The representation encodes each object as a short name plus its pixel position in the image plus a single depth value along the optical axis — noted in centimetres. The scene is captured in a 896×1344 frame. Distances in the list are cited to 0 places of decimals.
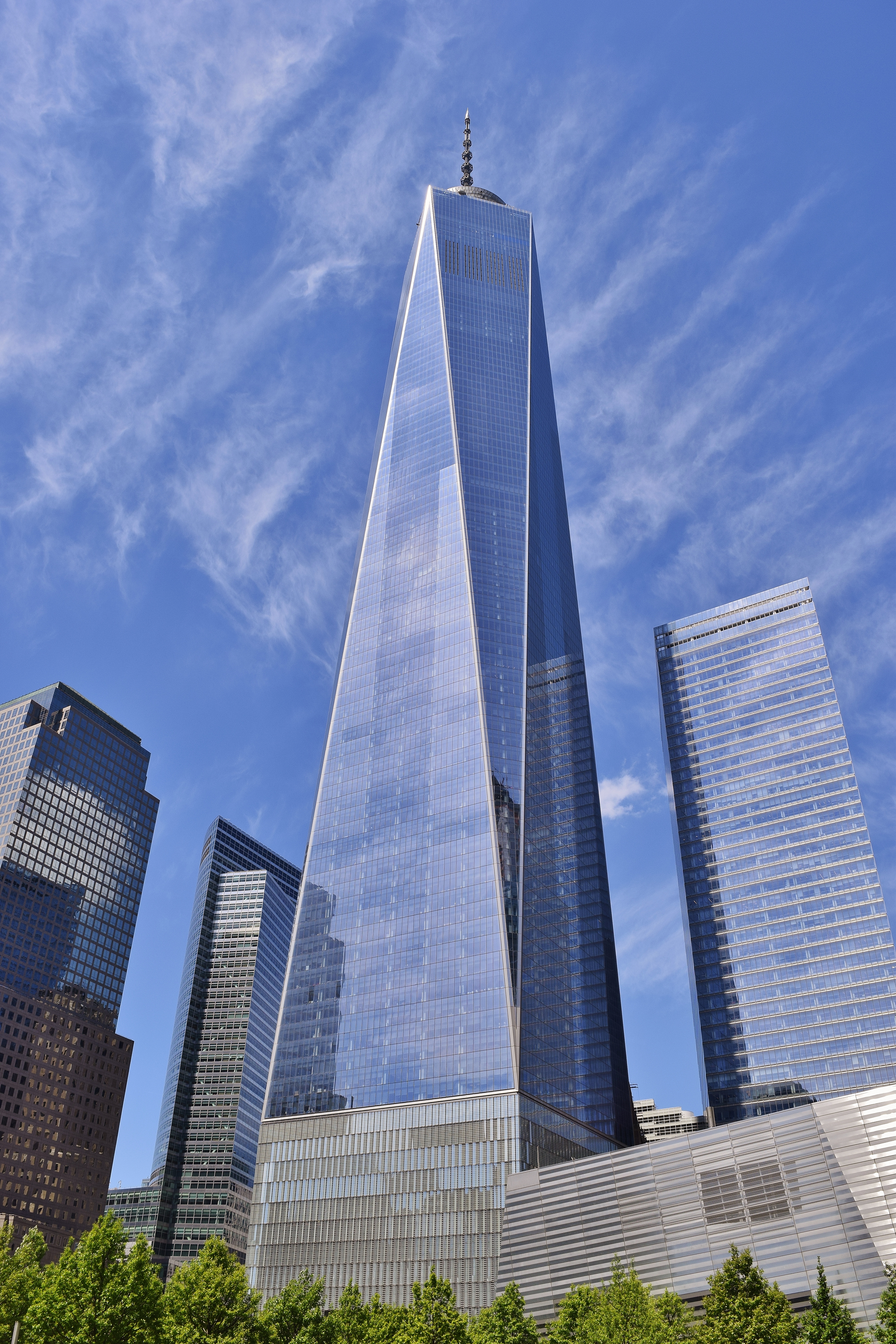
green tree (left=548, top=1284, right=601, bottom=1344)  6994
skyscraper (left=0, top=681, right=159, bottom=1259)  19075
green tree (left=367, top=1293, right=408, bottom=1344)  6900
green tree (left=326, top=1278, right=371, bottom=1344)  7062
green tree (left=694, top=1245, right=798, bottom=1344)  5794
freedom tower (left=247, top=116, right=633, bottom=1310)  13438
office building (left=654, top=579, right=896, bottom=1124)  16375
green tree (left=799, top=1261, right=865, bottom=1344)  5669
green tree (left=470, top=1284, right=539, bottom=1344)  6819
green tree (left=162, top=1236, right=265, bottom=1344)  6538
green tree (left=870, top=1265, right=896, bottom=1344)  5356
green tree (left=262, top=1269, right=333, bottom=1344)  6888
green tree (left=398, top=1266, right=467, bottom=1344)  6331
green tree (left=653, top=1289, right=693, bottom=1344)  6750
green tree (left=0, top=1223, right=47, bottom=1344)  7006
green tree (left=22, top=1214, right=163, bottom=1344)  5638
